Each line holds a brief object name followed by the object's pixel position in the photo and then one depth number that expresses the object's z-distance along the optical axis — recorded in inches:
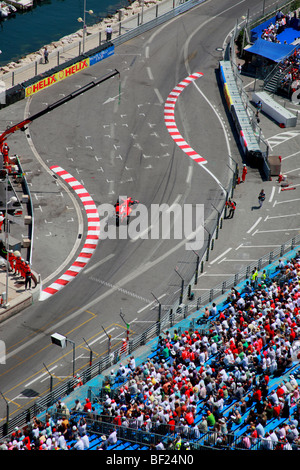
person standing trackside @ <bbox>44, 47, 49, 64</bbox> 3750.0
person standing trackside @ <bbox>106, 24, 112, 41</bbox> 3988.7
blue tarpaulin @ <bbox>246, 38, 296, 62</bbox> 3806.6
